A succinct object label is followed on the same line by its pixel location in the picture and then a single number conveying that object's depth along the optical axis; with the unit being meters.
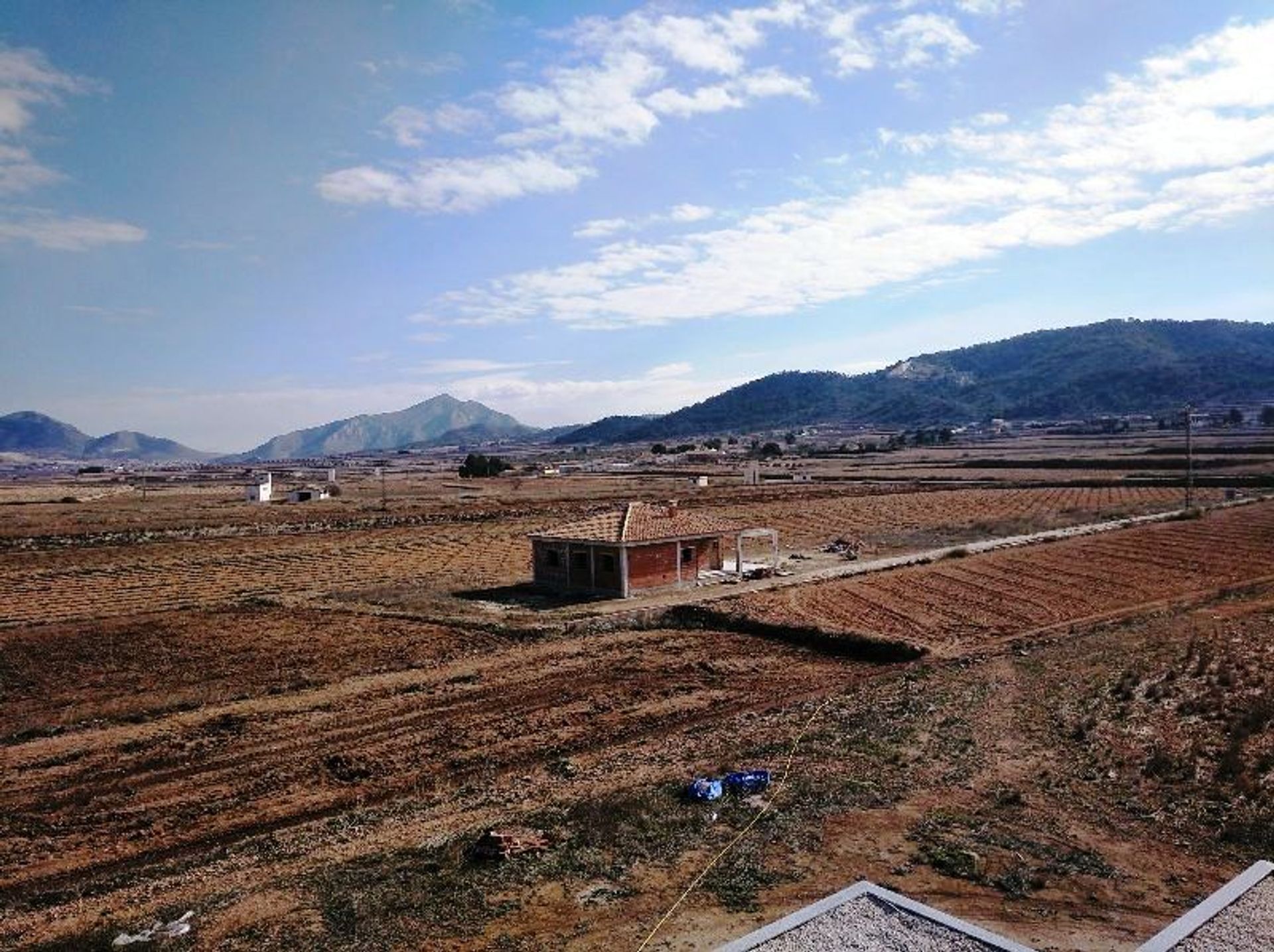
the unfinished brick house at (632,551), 33.28
